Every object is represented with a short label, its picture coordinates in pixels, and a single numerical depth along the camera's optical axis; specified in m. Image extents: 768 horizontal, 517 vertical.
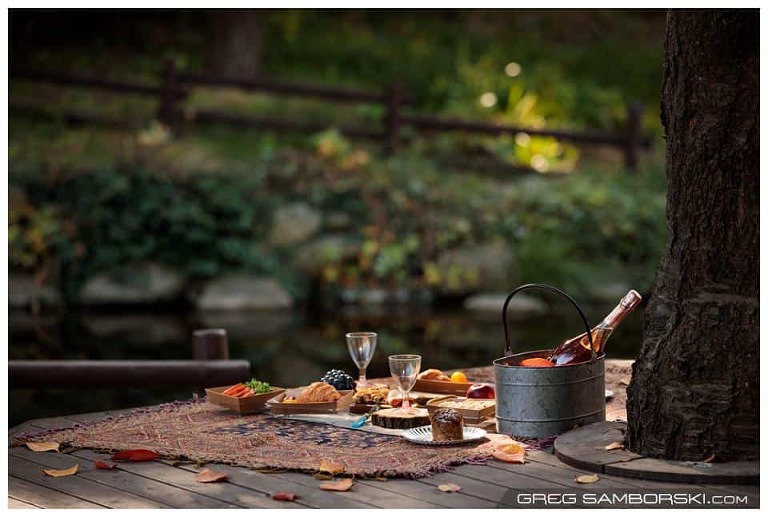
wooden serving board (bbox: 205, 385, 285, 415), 4.64
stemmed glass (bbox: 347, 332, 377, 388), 4.60
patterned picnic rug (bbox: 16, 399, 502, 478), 3.87
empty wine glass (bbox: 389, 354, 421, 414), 4.28
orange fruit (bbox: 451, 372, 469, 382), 5.01
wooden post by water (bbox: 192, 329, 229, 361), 5.44
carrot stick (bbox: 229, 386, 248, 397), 4.68
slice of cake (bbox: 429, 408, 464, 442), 4.11
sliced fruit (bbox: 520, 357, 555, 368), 4.15
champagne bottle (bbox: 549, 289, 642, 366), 4.30
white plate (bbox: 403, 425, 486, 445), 4.10
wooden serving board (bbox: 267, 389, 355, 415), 4.52
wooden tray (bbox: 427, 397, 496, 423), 4.43
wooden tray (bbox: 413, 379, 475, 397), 4.92
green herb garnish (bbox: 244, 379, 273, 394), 4.70
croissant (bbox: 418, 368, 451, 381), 4.98
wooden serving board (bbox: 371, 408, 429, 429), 4.34
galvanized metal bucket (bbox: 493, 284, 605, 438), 4.10
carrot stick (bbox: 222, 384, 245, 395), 4.72
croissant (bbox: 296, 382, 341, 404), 4.55
